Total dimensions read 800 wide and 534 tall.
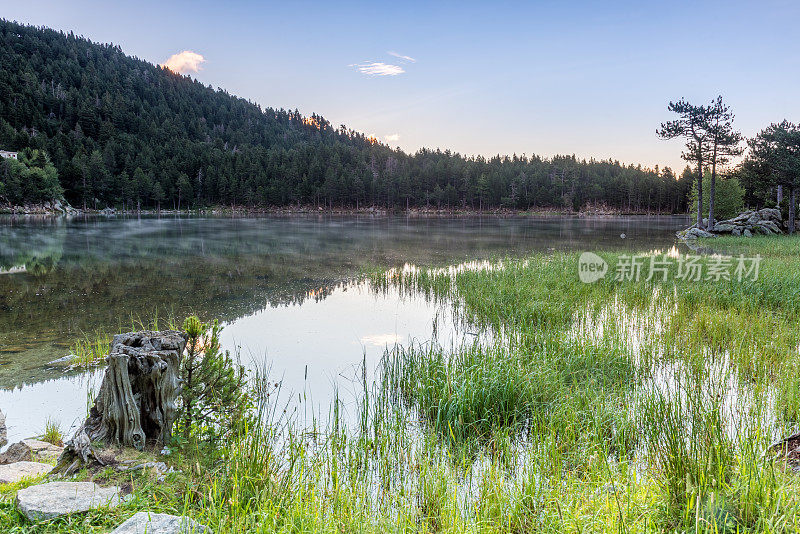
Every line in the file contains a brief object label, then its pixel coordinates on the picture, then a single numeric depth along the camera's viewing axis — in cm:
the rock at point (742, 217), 3839
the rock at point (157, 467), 376
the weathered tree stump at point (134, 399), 409
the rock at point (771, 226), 3528
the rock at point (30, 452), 439
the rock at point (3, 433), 501
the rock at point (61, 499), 293
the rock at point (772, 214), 3815
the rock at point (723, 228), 3661
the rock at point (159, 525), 270
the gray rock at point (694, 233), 3627
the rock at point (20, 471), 370
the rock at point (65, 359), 781
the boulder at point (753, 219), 3672
